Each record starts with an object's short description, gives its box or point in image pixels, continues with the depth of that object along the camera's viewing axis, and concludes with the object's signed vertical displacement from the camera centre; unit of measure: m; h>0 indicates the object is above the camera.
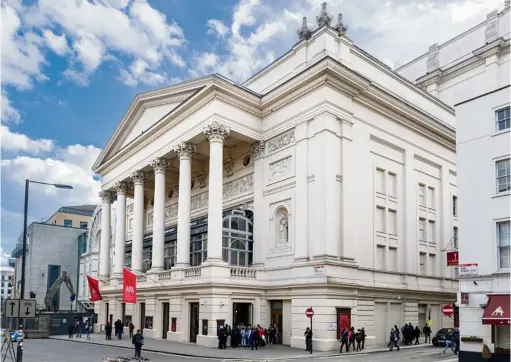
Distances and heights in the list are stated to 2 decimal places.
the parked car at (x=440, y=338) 34.51 -4.63
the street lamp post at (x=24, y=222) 22.03 +1.44
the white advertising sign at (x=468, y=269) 23.41 -0.29
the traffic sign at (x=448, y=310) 28.80 -2.45
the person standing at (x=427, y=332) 39.09 -4.84
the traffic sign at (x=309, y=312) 31.04 -2.80
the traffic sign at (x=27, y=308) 18.31 -1.58
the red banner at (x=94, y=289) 44.69 -2.29
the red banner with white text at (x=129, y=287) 37.56 -1.80
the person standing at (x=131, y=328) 40.62 -4.85
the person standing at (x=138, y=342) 27.07 -3.89
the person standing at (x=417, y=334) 37.04 -4.67
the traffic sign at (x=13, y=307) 18.31 -1.54
